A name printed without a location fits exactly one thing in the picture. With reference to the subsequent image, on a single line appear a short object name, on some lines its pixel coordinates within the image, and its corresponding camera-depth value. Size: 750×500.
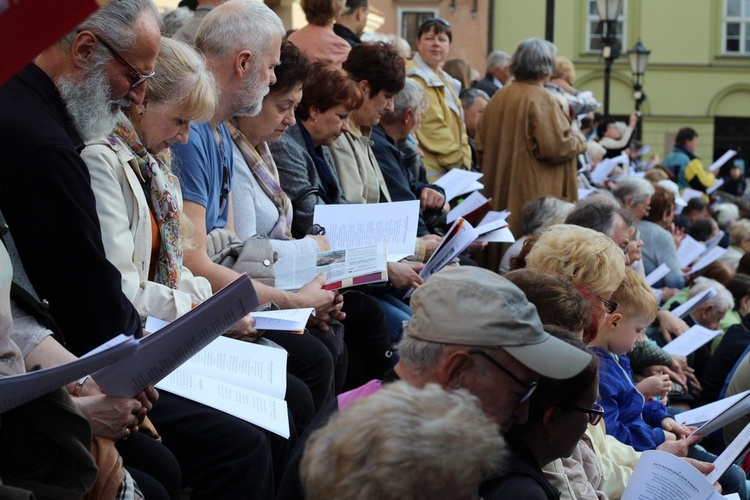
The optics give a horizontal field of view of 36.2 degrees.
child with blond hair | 4.36
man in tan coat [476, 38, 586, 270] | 8.88
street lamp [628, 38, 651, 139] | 22.69
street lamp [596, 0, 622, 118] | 17.36
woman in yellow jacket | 8.61
